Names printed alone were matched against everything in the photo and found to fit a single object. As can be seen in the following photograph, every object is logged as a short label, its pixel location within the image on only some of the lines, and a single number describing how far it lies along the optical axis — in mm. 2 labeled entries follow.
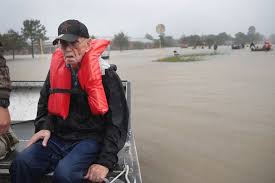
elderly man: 2523
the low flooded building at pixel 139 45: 80750
